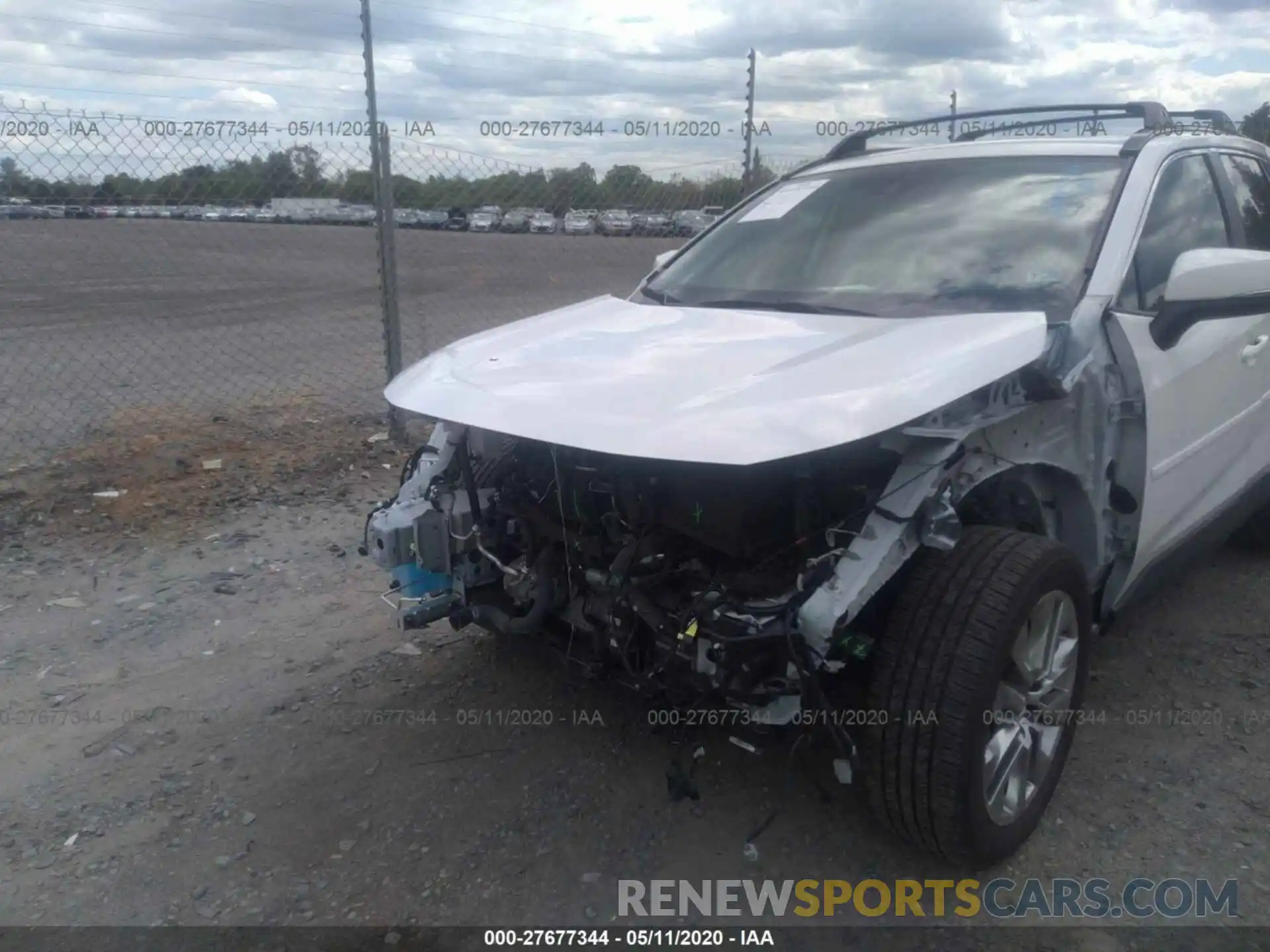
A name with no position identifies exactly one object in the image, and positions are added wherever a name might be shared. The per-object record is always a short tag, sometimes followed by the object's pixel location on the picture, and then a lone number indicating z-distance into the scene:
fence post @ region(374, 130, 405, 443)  6.58
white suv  2.56
